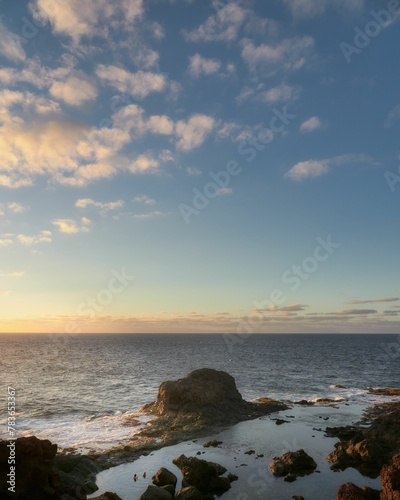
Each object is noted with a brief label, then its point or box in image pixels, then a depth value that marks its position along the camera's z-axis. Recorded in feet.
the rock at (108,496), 75.20
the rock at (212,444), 115.03
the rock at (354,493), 73.26
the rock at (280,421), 140.56
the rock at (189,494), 76.85
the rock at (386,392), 207.92
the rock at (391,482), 68.08
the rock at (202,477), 83.87
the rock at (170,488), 81.56
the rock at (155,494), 76.63
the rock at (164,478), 86.07
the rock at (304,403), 178.53
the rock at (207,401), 150.74
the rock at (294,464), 92.06
